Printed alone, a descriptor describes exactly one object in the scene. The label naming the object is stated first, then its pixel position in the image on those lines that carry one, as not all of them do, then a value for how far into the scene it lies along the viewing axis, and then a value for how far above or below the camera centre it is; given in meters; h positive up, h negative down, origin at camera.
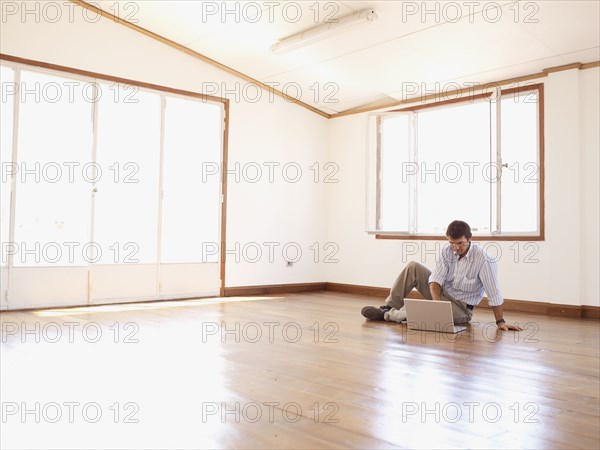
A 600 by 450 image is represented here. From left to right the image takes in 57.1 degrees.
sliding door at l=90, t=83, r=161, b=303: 5.84 +0.46
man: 4.15 -0.30
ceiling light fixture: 5.00 +2.04
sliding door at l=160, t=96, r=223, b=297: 6.38 +0.47
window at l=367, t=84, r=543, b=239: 5.80 +0.87
